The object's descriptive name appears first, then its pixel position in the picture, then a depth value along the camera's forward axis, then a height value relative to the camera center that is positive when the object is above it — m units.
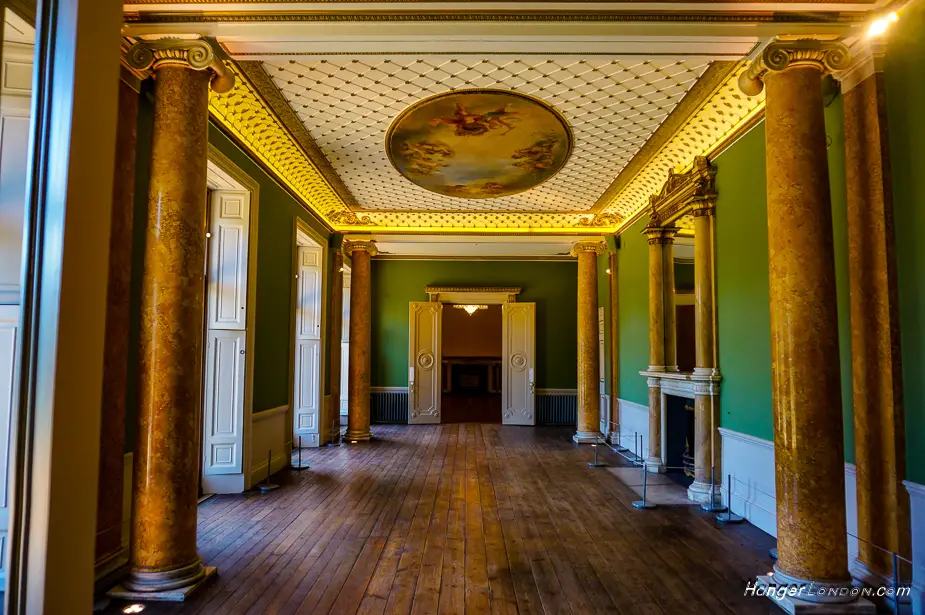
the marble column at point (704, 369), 6.14 -0.28
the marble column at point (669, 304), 8.09 +0.60
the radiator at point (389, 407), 13.49 -1.55
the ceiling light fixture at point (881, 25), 3.74 +2.19
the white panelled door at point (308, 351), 9.55 -0.14
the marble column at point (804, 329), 3.54 +0.11
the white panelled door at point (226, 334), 6.24 +0.10
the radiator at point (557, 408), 13.40 -1.55
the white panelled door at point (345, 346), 13.88 -0.07
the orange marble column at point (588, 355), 10.76 -0.21
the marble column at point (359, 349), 10.72 -0.11
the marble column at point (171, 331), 3.64 +0.07
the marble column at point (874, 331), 3.63 +0.10
